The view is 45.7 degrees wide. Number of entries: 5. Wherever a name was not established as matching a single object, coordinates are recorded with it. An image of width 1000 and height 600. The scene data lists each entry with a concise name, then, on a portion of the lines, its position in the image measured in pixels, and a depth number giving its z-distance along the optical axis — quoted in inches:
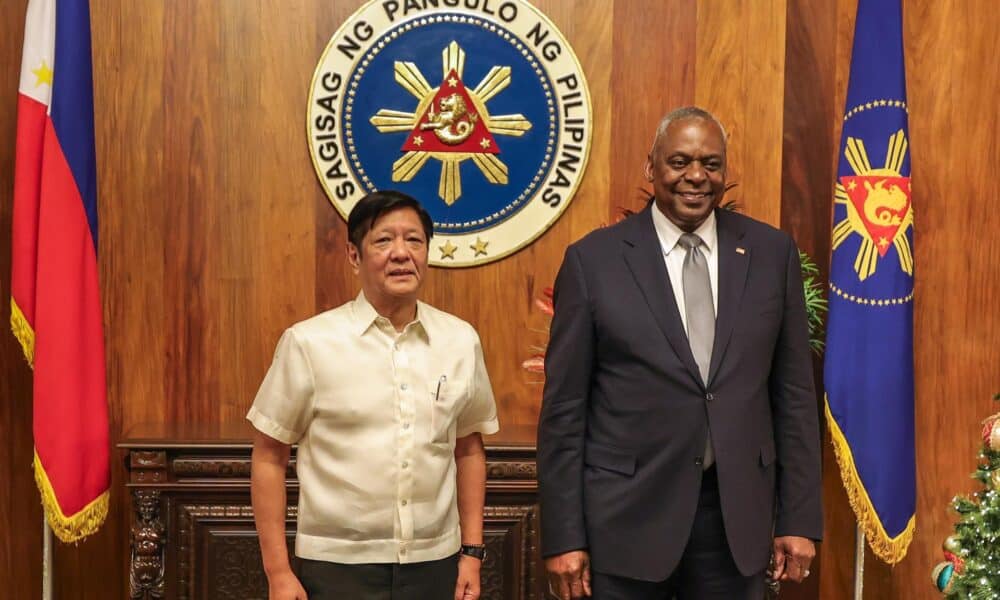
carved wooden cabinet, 133.0
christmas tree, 111.0
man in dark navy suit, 86.7
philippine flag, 130.4
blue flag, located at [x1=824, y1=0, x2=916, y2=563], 138.1
